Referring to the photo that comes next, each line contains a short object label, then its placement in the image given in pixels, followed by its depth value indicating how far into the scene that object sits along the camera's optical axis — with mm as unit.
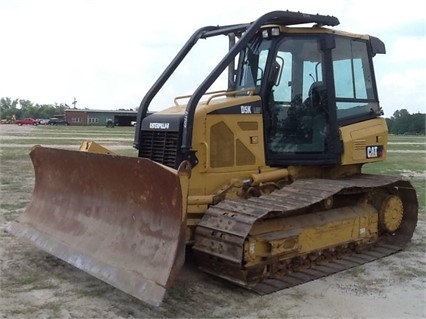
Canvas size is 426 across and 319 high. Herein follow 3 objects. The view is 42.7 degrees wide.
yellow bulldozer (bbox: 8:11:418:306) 5207
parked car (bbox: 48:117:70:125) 84500
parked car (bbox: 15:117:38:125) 75875
